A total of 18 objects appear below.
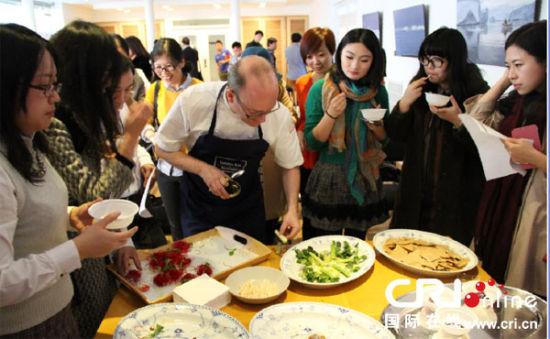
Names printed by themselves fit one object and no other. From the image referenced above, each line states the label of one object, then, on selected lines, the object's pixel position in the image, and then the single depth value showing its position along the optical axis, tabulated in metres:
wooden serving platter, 1.26
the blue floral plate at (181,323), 1.05
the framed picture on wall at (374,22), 5.34
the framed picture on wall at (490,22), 2.33
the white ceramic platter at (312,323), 1.08
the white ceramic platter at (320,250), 1.31
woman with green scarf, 2.00
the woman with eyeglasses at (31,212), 0.88
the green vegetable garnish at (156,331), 1.06
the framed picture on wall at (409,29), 3.91
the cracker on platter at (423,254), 1.39
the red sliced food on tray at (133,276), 1.29
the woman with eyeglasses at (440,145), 1.84
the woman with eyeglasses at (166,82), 2.55
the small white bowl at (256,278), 1.21
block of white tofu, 1.19
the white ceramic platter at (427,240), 1.35
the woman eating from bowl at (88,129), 1.26
